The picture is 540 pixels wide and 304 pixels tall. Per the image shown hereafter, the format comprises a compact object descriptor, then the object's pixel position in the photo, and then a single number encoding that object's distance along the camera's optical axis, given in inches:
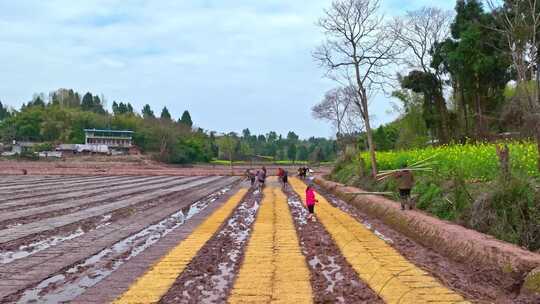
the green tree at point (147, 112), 4921.8
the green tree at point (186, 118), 5089.1
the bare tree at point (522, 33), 433.1
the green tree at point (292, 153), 4686.8
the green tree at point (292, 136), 6132.9
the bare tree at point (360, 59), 985.5
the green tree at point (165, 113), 5169.8
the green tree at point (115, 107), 5481.3
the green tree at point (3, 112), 5300.2
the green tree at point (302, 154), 4827.8
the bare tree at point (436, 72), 1525.8
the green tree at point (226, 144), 4168.1
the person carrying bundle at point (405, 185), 554.9
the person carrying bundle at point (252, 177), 1418.1
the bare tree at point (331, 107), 2161.7
